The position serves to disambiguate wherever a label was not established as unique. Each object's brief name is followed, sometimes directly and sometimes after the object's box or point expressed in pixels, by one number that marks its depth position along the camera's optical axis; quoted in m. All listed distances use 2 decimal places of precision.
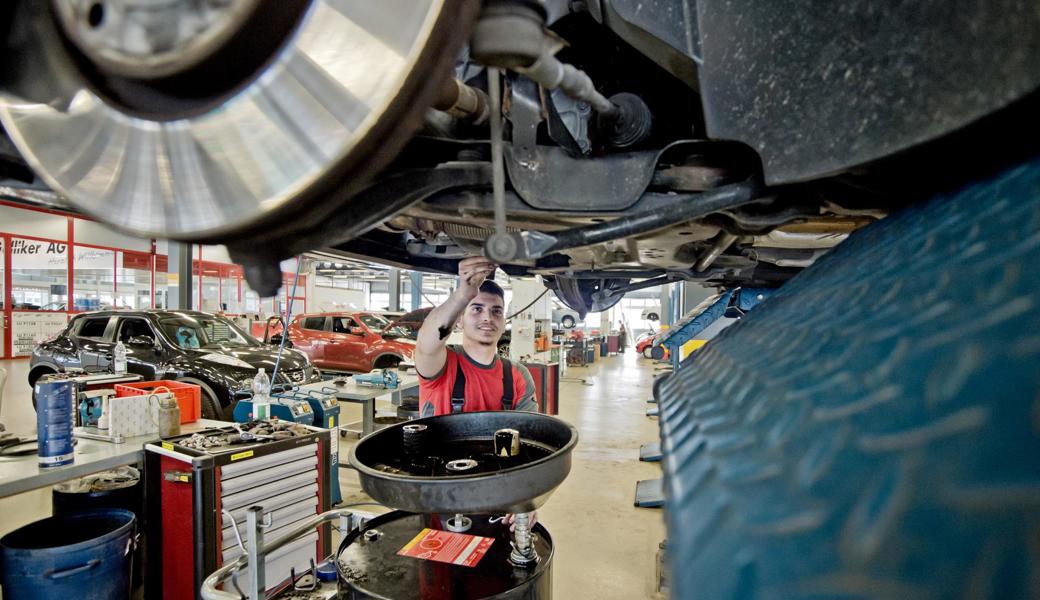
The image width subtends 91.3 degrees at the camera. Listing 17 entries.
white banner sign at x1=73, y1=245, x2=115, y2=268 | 9.97
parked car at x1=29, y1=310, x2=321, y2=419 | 4.37
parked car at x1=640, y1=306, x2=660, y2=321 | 15.03
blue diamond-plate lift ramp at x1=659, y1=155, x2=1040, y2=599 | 0.26
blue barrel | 1.70
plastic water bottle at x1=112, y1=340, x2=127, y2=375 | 3.58
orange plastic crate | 2.56
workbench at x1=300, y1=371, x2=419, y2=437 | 3.60
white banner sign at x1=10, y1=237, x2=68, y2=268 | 8.97
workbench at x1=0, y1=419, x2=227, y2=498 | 1.68
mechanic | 2.03
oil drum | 1.16
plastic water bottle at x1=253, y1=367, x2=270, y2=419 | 2.77
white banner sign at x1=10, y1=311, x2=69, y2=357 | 8.90
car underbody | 0.51
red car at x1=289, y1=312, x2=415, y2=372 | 7.23
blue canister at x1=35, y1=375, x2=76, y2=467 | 1.78
